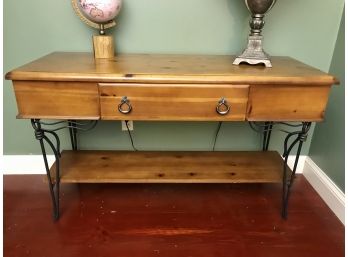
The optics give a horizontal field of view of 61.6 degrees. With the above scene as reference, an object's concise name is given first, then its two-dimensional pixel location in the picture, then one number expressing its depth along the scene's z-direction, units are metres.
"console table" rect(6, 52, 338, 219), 1.06
